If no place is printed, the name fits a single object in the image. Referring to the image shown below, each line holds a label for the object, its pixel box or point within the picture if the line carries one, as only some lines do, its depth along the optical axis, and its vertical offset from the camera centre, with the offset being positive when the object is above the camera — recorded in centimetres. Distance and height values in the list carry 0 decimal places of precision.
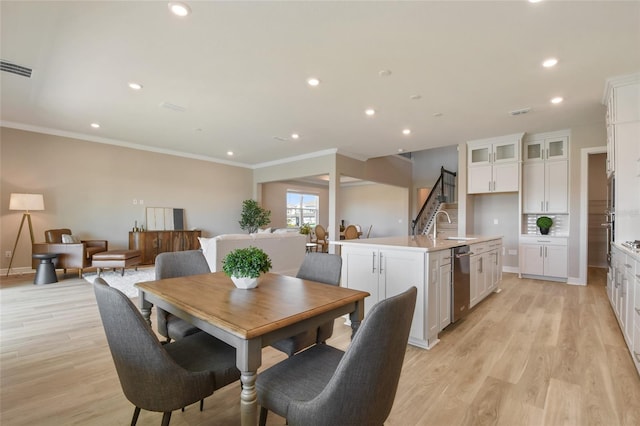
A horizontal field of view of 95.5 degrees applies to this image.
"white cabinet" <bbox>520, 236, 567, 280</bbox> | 534 -76
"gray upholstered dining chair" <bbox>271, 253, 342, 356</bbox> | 180 -47
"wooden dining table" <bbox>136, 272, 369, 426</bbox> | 115 -46
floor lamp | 508 +16
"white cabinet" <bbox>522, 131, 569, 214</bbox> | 548 +82
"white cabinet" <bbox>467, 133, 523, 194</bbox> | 583 +107
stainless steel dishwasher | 305 -74
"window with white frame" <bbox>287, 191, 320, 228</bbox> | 1130 +24
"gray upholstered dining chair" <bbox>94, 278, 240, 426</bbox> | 115 -63
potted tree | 853 -9
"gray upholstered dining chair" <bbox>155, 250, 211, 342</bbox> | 198 -46
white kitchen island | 263 -57
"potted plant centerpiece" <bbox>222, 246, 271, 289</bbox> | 173 -32
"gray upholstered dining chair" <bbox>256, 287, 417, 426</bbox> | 96 -60
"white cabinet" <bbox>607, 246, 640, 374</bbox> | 226 -74
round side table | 488 -99
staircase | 834 +33
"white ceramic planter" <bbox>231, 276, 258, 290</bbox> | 175 -41
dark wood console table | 664 -69
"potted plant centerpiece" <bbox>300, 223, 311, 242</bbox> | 876 -48
